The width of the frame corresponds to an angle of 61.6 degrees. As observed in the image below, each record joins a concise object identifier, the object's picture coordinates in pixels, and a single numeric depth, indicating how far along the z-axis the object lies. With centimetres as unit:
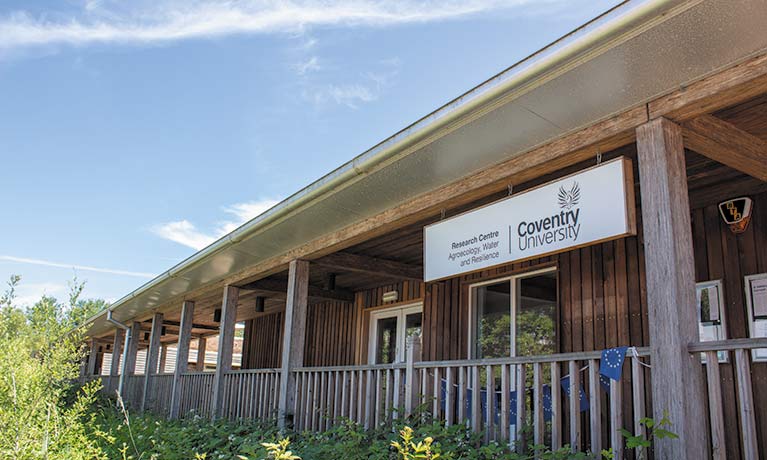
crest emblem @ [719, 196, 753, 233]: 506
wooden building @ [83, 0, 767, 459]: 322
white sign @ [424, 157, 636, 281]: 370
